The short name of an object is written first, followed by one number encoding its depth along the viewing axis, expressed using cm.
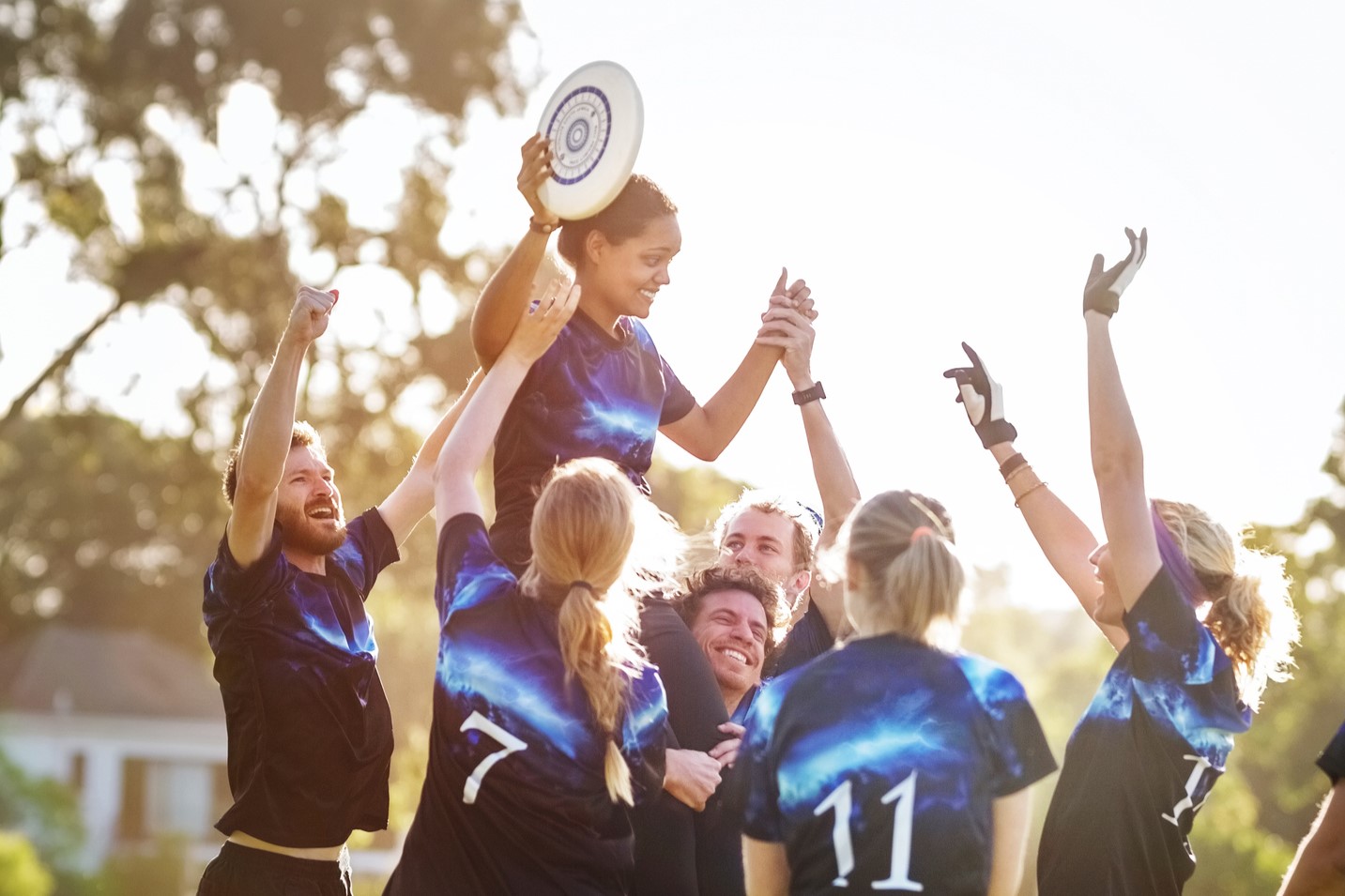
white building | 4644
